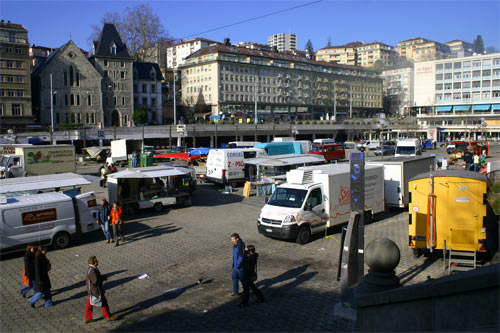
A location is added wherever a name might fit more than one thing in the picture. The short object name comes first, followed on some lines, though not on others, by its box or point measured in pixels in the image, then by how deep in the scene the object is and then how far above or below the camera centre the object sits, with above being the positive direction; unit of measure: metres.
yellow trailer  11.11 -2.08
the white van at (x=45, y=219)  12.80 -2.59
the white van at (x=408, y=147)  40.72 -1.16
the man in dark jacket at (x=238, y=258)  9.16 -2.68
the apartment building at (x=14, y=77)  63.12 +9.81
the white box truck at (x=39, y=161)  29.28 -1.52
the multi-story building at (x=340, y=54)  180.25 +35.98
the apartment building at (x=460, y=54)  121.38 +23.56
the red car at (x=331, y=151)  42.32 -1.47
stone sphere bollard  6.19 -1.94
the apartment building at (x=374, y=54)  185.88 +37.05
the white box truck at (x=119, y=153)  42.81 -1.45
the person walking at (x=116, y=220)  14.46 -2.82
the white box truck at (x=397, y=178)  18.47 -1.90
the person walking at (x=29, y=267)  9.25 -2.83
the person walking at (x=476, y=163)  32.50 -2.26
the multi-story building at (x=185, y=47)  140.12 +31.87
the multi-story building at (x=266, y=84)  99.19 +14.14
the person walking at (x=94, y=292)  8.31 -3.05
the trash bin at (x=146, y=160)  38.72 -1.99
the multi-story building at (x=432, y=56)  188.98 +37.04
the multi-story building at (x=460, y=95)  101.38 +10.63
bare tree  91.19 +23.34
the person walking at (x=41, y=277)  9.05 -3.00
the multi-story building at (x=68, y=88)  68.38 +8.72
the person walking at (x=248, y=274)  9.02 -2.97
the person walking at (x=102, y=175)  27.88 -2.50
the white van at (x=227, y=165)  26.70 -1.77
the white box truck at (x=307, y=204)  13.97 -2.40
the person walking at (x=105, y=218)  14.73 -2.79
